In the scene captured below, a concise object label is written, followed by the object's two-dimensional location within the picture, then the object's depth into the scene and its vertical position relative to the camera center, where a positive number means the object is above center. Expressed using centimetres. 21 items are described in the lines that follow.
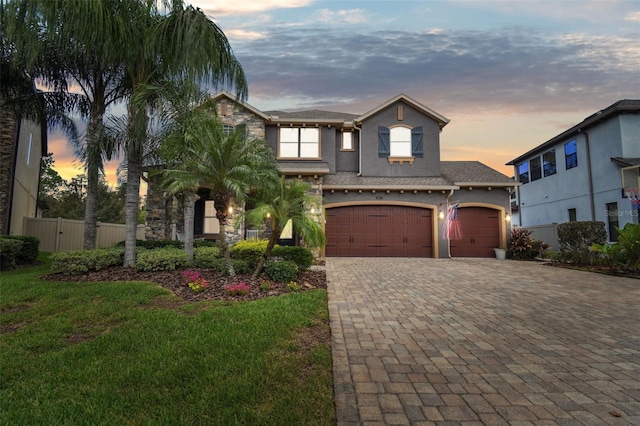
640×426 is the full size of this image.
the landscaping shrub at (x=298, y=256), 845 -61
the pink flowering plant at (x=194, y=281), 613 -104
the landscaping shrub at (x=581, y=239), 1083 -14
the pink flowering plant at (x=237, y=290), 593 -112
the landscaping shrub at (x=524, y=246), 1307 -48
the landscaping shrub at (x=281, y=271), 708 -89
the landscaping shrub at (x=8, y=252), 845 -52
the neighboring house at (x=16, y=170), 1104 +277
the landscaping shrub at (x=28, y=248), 952 -46
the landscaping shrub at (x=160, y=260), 793 -72
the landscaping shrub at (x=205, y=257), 882 -69
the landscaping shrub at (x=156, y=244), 1114 -37
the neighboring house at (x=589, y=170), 1300 +340
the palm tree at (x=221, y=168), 685 +159
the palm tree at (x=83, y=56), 609 +463
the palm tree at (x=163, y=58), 744 +470
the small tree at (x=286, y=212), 680 +53
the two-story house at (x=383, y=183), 1343 +237
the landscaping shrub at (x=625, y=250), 896 -45
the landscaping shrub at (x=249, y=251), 855 -49
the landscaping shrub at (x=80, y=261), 750 -70
